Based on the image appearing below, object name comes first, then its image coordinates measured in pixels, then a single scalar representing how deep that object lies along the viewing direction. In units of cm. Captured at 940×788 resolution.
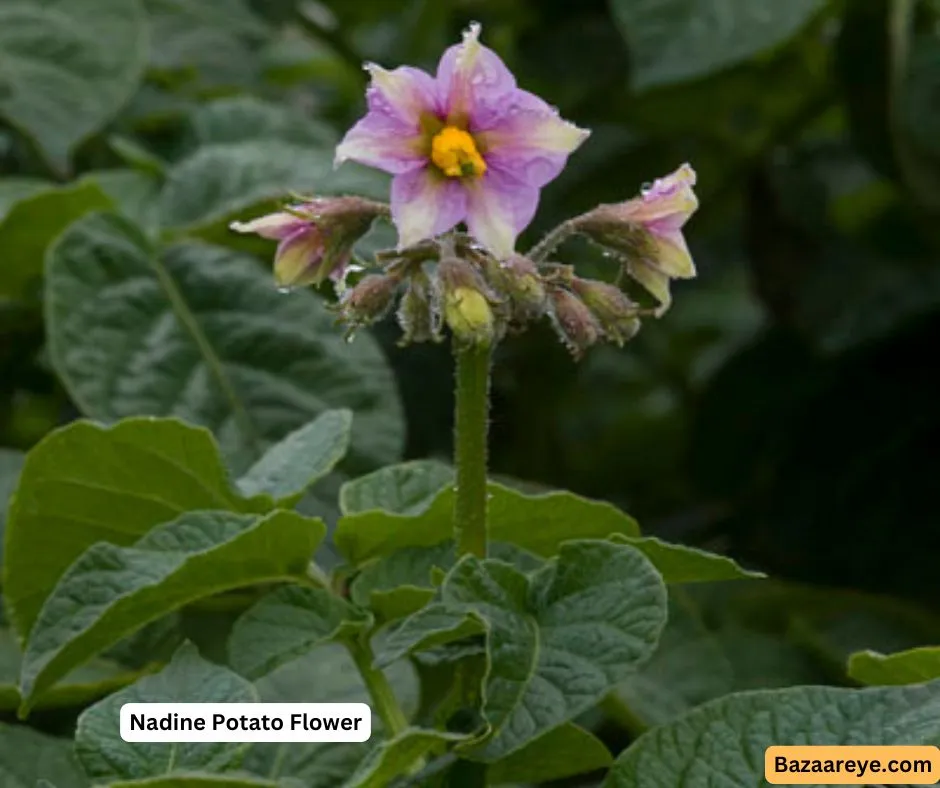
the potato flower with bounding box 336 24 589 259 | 76
